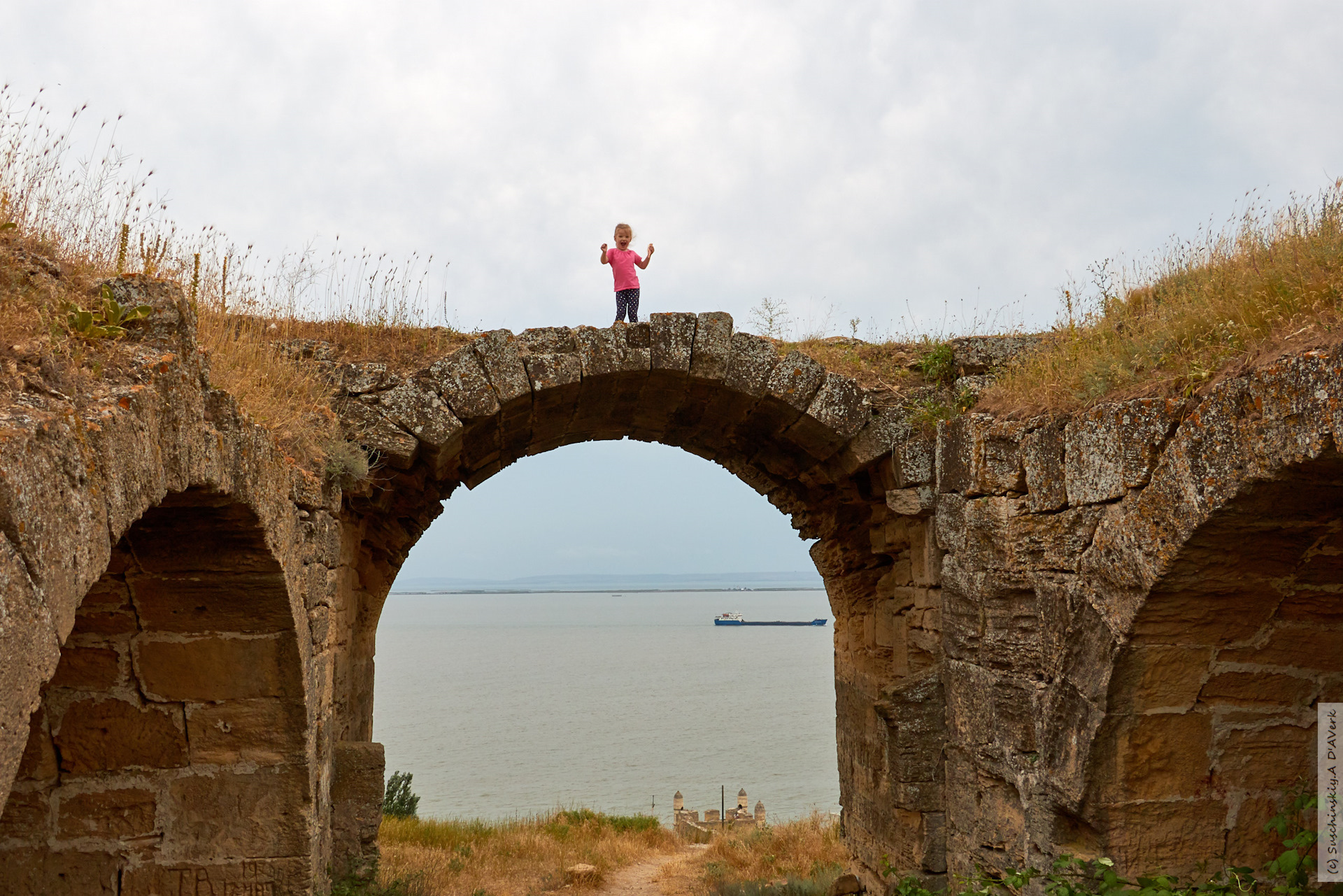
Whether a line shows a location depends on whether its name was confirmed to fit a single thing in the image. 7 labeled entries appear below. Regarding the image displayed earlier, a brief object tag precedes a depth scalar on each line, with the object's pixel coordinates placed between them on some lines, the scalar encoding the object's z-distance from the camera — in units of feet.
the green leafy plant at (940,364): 21.65
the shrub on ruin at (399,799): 40.27
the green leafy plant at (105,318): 9.93
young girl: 23.52
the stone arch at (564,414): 19.56
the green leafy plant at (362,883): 19.25
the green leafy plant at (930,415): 20.94
